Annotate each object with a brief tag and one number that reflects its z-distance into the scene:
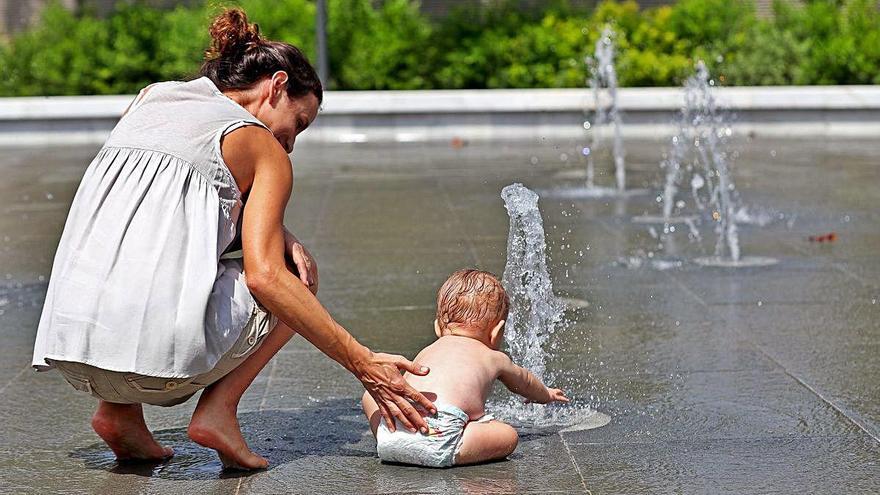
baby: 7.73
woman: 7.30
